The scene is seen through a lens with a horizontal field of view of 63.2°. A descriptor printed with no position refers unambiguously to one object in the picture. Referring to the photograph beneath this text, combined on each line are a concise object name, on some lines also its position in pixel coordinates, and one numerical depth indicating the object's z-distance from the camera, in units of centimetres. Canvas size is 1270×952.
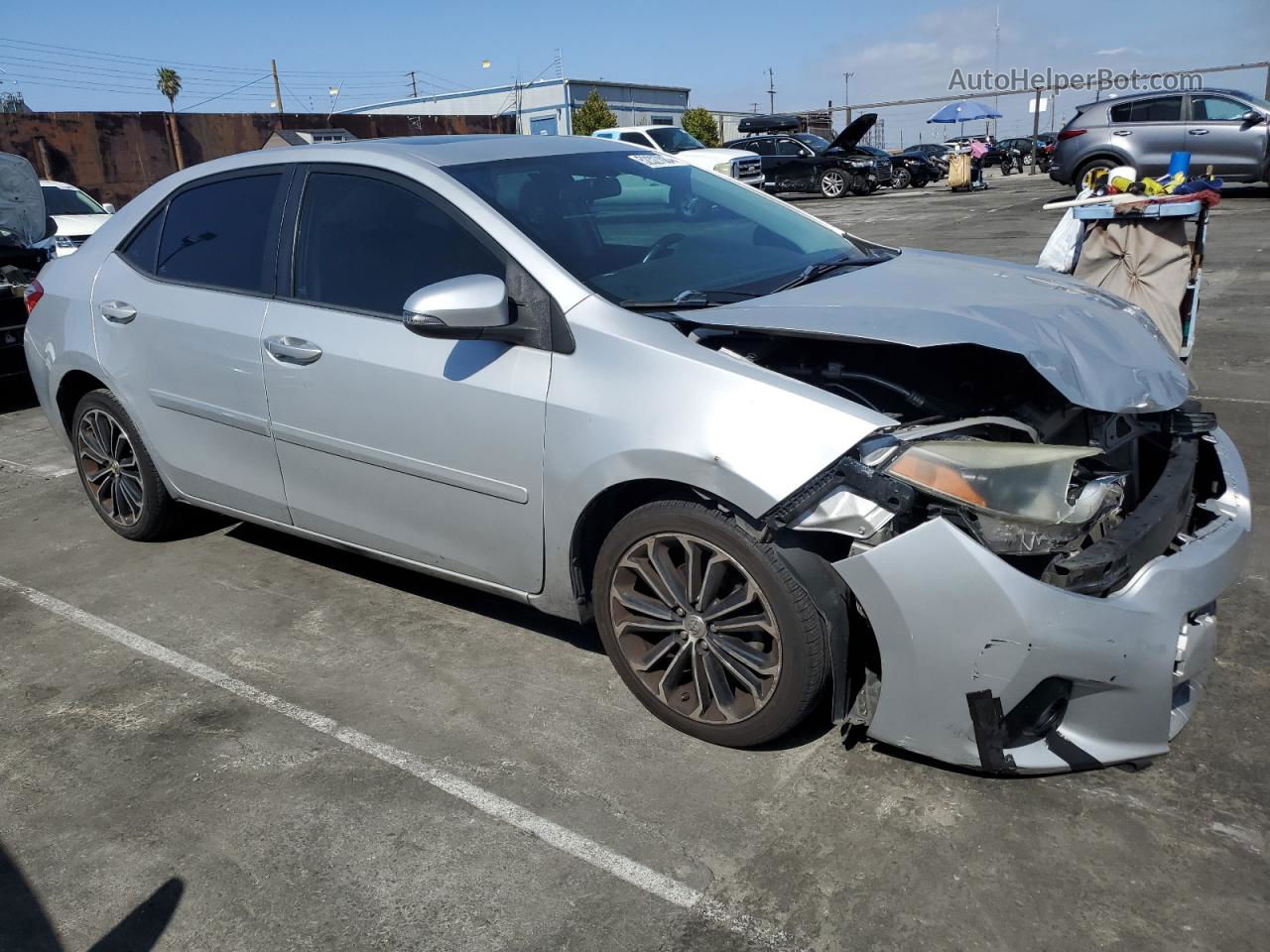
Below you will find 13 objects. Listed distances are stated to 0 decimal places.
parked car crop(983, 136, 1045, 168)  3912
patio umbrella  3741
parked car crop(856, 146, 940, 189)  2839
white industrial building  4522
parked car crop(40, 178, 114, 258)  1230
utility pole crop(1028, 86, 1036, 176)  3541
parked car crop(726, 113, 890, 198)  2566
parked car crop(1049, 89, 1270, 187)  1697
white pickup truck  2008
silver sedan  251
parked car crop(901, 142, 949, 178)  3077
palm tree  7431
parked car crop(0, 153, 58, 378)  788
